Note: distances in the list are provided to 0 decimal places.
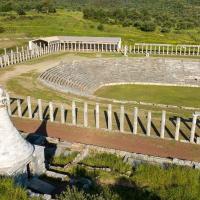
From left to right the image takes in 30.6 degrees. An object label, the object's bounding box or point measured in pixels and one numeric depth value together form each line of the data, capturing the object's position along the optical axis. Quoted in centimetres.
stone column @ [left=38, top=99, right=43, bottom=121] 2664
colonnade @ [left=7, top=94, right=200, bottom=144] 2361
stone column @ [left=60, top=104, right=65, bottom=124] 2595
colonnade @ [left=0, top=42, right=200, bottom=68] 5314
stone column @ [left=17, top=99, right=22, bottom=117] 2682
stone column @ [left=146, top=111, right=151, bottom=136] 2420
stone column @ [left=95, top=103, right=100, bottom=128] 2534
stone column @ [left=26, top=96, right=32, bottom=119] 2687
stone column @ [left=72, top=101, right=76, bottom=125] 2584
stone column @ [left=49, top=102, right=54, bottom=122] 2598
